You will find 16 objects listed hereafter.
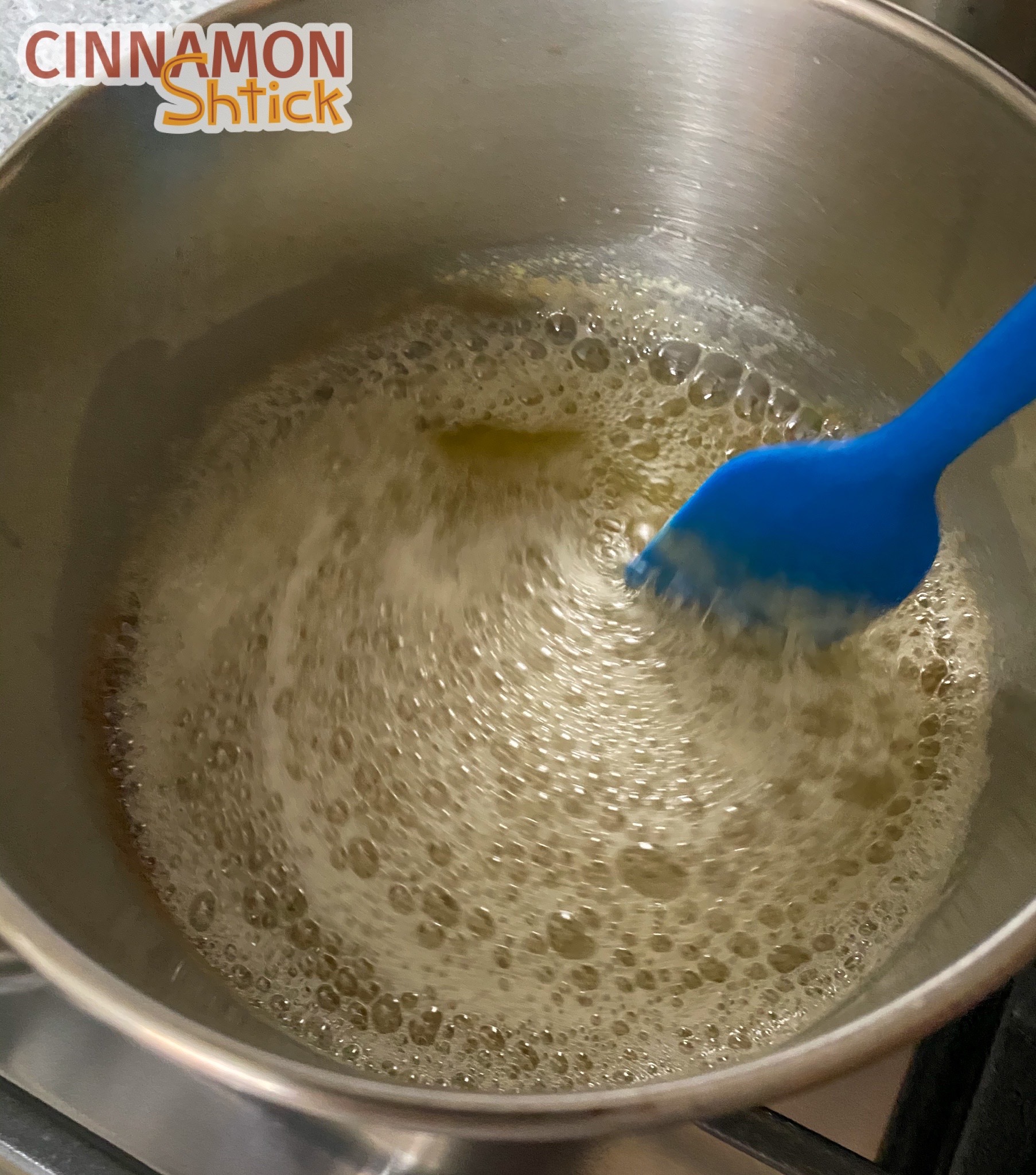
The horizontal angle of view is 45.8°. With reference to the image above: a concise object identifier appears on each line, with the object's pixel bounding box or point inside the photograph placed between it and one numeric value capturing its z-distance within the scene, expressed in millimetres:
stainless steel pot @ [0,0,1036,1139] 215
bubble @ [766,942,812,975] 226
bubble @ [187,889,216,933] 226
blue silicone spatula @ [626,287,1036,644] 216
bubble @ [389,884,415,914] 237
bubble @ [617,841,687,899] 242
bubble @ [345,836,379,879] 241
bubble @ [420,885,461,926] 236
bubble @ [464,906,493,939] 234
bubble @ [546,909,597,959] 232
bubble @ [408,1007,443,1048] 216
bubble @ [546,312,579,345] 309
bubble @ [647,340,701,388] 307
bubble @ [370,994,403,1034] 218
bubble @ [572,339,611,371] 309
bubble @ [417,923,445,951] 232
